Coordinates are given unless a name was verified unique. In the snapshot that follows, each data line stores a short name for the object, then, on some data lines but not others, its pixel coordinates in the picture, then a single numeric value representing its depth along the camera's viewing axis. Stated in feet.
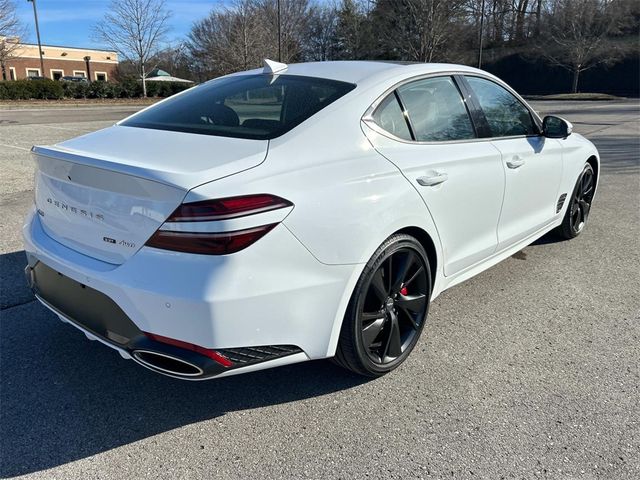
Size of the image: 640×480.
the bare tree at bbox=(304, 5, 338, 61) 189.57
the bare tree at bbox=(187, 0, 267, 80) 112.27
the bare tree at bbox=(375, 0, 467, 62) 130.82
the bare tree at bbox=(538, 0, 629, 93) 136.98
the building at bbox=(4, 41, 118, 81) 219.82
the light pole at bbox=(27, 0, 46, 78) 150.92
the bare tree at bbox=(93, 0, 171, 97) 126.93
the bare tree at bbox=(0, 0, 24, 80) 114.93
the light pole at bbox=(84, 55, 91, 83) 246.64
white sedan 6.79
